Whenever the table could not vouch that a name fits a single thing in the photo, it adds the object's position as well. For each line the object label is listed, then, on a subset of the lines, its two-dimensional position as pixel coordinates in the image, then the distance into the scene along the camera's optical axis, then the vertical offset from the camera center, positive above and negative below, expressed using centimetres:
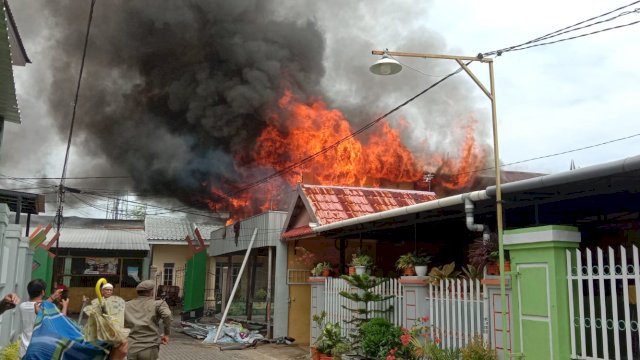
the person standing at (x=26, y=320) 658 -71
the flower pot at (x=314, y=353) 1115 -180
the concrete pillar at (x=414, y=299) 862 -48
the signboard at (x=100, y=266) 2692 -14
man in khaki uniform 602 -65
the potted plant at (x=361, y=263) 1038 +9
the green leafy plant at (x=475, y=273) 748 -5
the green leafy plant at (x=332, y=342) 1016 -144
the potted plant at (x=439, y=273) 829 -6
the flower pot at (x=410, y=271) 898 -4
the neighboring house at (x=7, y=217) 687 +72
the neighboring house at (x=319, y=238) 1402 +88
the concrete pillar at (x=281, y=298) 1488 -87
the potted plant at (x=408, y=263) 900 +9
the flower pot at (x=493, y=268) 704 +2
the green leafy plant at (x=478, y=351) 682 -102
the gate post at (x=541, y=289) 573 -20
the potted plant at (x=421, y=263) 884 +9
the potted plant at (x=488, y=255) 707 +19
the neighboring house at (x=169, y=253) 2755 +58
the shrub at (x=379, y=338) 885 -114
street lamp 605 +219
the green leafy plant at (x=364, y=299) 972 -55
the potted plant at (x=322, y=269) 1270 -5
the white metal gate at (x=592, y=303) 500 -32
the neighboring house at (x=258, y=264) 1501 +6
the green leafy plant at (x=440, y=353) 746 -116
